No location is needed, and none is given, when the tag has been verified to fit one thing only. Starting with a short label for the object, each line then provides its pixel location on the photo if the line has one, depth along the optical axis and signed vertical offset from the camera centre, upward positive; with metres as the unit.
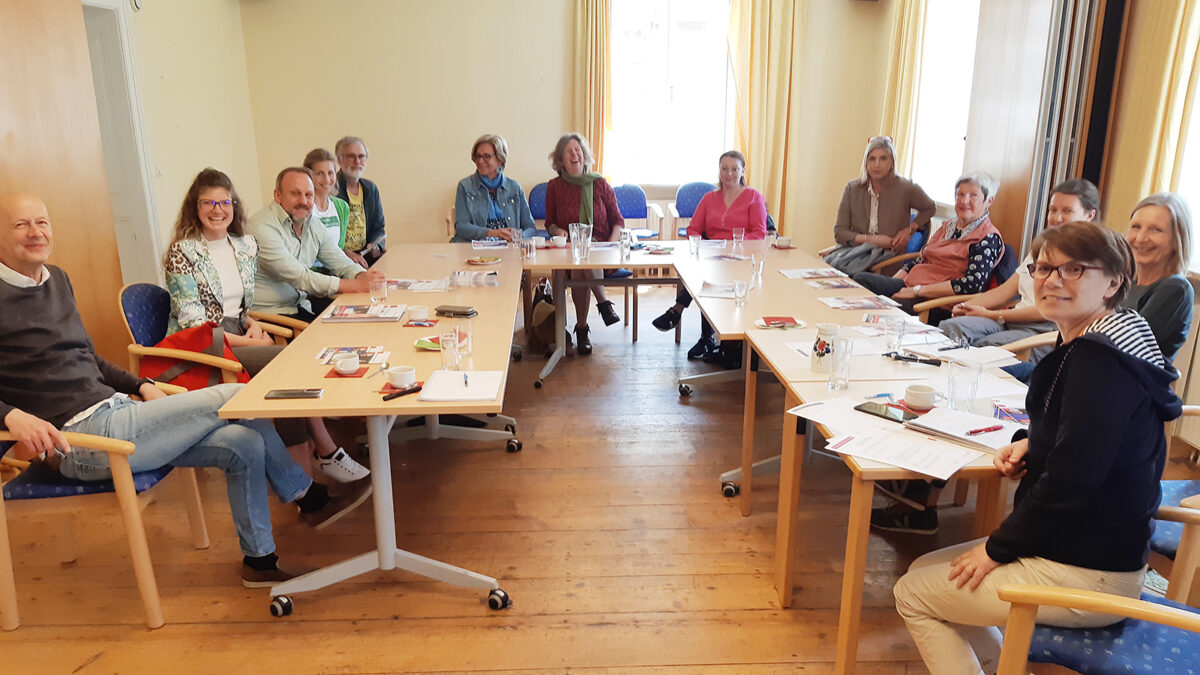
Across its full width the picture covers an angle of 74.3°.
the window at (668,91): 6.45 +0.31
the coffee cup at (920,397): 1.98 -0.65
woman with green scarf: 4.78 -0.44
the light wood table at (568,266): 3.99 -0.67
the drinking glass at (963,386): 2.00 -0.63
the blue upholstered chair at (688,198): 6.12 -0.52
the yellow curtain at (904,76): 5.66 +0.37
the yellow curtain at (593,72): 6.21 +0.44
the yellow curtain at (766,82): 6.25 +0.37
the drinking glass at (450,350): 2.24 -0.61
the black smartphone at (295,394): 2.04 -0.66
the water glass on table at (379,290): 3.20 -0.63
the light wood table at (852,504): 1.69 -0.95
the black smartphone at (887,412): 1.91 -0.67
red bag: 2.65 -0.76
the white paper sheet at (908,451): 1.66 -0.68
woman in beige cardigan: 4.59 -0.47
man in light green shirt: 3.34 -0.52
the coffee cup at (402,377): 2.08 -0.63
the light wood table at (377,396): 1.98 -0.67
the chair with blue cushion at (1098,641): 1.29 -0.91
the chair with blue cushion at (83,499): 2.02 -0.95
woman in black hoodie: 1.41 -0.60
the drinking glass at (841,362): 2.14 -0.62
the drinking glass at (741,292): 3.12 -0.63
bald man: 2.11 -0.73
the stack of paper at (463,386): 2.03 -0.66
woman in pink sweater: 4.71 -0.52
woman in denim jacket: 4.66 -0.42
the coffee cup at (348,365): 2.21 -0.64
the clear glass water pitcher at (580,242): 4.13 -0.58
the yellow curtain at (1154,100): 3.20 +0.12
